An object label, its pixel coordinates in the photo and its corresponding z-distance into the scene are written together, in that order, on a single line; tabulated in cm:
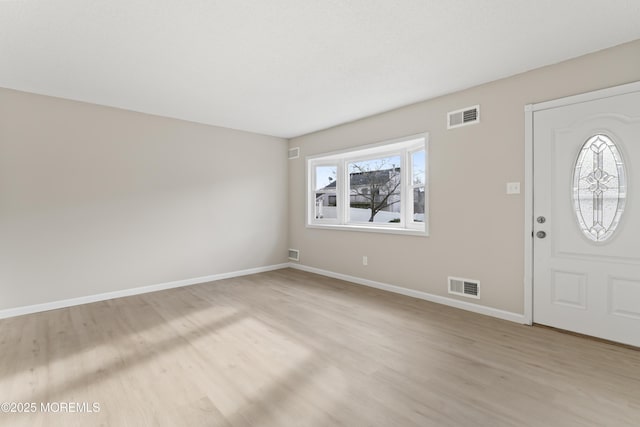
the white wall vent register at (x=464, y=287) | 346
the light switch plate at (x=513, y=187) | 315
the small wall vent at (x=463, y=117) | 344
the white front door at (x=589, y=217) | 255
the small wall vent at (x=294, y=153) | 593
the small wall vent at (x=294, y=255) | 592
